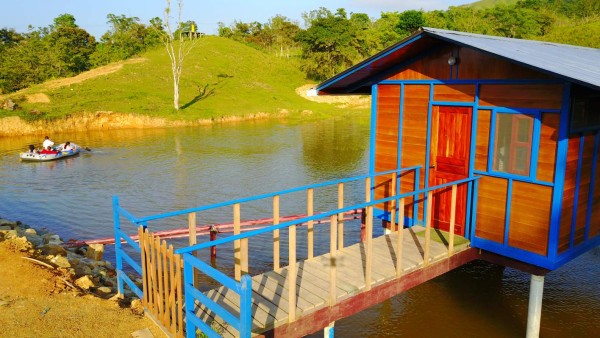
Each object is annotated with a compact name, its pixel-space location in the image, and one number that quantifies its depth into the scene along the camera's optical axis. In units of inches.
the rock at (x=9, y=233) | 468.9
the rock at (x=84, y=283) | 389.4
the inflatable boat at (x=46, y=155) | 1144.8
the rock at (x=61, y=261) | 427.3
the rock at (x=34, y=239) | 515.5
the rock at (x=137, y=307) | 344.5
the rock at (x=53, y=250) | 465.2
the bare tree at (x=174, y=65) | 2046.0
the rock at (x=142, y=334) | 306.7
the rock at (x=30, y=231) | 569.1
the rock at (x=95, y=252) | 542.3
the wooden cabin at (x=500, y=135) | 341.1
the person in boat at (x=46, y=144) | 1175.0
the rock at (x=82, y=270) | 432.3
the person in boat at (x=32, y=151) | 1158.4
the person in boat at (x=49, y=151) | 1158.9
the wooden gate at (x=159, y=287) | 265.6
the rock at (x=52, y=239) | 539.8
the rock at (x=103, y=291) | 391.8
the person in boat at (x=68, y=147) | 1219.0
